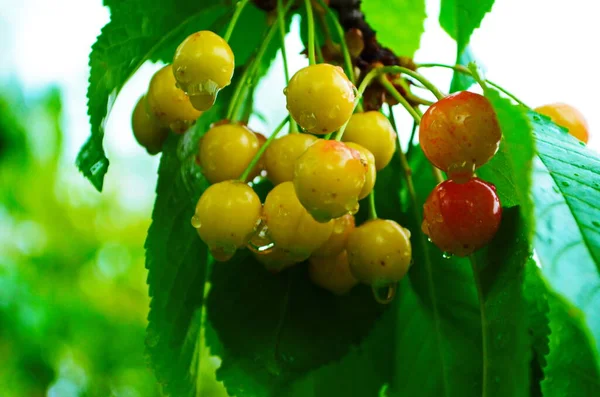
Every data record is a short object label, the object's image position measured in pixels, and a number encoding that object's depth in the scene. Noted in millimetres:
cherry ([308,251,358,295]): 521
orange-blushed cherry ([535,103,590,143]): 535
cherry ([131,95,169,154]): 535
